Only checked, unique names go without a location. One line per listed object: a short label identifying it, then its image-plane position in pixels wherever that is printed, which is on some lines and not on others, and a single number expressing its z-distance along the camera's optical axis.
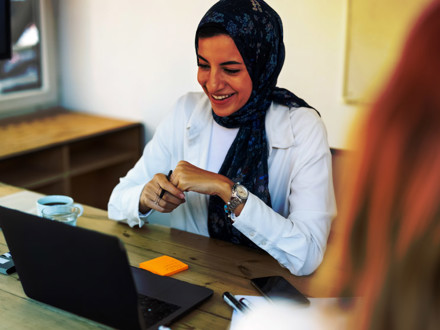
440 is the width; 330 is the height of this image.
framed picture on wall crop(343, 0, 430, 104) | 2.36
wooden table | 1.00
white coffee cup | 1.41
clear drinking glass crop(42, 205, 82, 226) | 1.37
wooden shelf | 2.63
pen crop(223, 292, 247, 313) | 1.03
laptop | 0.86
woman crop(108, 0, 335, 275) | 1.34
